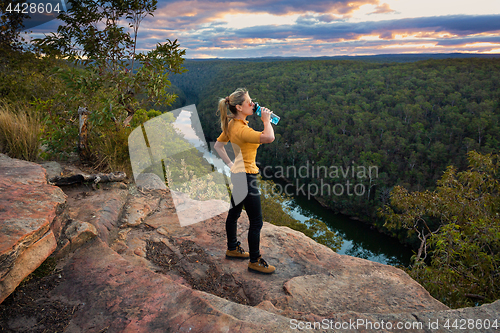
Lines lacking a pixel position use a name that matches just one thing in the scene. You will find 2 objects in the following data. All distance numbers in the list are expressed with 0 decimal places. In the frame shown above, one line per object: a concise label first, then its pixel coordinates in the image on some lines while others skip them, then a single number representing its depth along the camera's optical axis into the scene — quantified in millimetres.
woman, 2512
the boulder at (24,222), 1600
